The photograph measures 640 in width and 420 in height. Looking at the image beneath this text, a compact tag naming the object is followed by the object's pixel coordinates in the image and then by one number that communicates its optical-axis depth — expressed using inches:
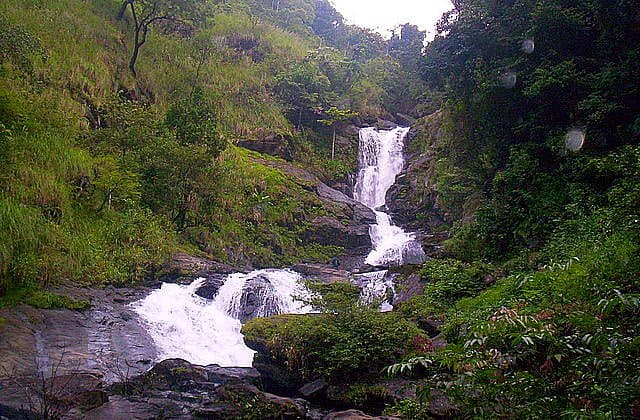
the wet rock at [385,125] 1105.5
